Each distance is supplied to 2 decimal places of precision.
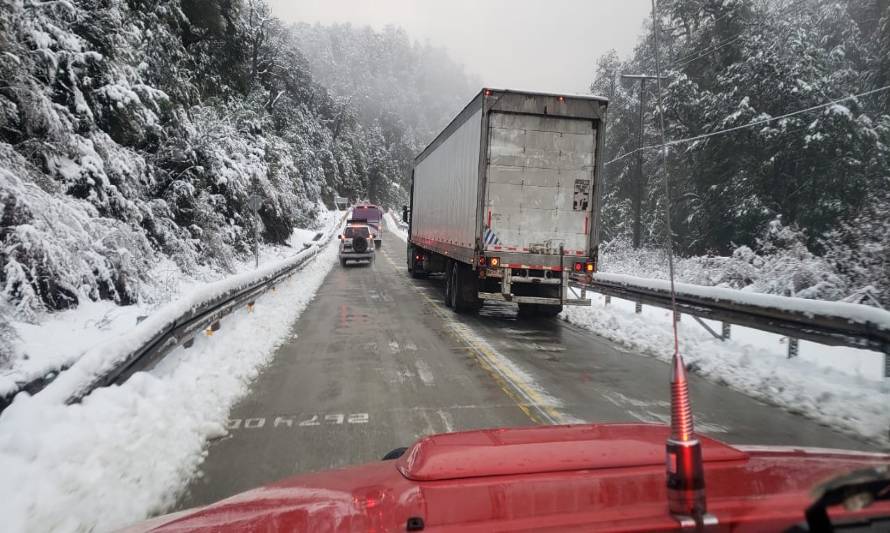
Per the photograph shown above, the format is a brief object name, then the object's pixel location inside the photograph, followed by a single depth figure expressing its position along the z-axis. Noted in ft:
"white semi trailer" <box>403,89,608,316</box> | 36.99
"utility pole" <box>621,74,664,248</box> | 102.03
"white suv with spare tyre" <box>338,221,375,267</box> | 91.97
